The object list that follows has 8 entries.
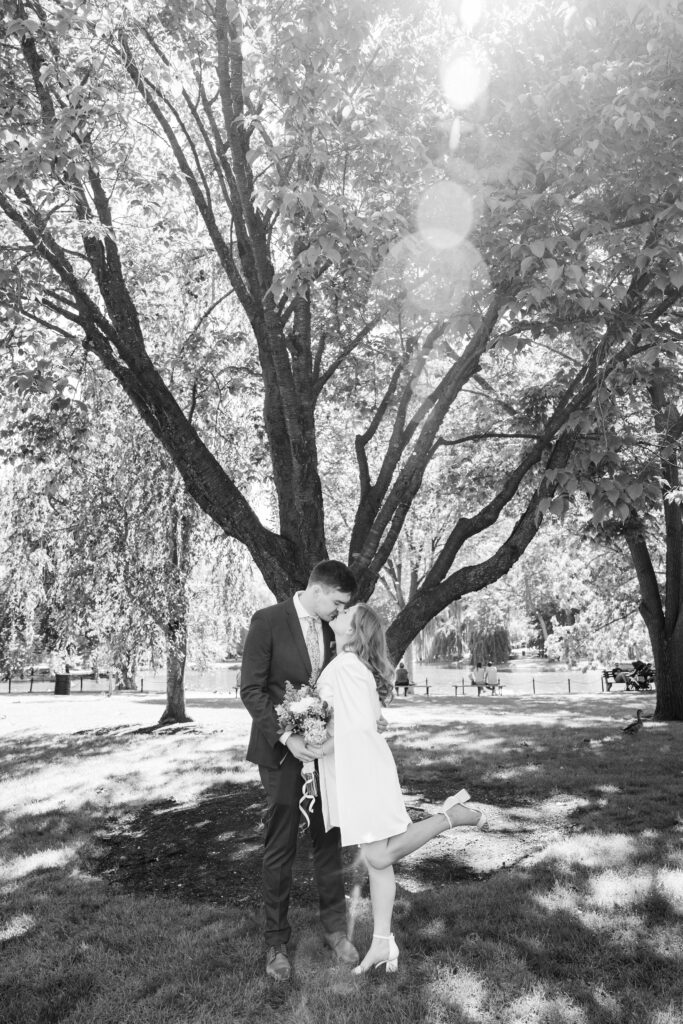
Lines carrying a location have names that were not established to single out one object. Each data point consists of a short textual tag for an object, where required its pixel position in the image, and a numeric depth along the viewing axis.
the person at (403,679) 31.47
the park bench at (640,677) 28.81
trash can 35.28
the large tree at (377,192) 5.44
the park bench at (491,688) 31.85
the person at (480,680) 32.56
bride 4.12
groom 4.31
